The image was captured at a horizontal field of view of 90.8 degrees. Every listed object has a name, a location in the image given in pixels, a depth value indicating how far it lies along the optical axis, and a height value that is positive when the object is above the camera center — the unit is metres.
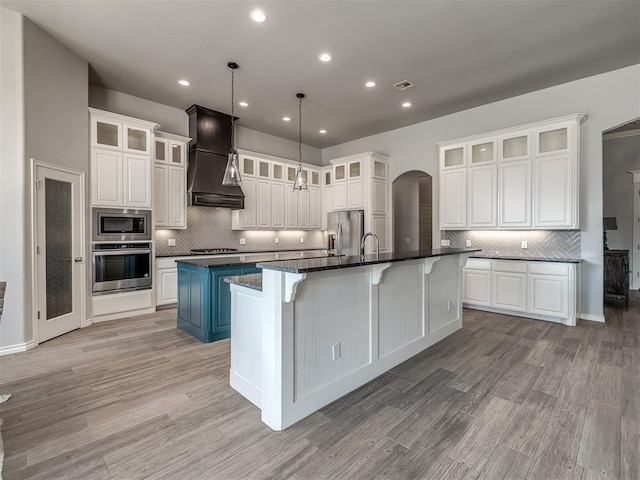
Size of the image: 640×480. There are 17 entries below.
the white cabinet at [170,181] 5.05 +0.96
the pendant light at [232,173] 3.42 +0.72
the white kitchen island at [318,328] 1.97 -0.66
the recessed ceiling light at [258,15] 3.02 +2.18
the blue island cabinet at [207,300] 3.49 -0.69
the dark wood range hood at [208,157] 5.36 +1.45
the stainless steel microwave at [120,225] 4.29 +0.21
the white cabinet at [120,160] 4.27 +1.13
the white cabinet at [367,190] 6.36 +1.04
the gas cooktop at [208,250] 5.39 -0.19
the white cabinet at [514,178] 4.29 +0.92
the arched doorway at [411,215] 7.99 +0.62
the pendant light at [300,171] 4.26 +0.92
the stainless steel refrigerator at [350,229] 6.53 +0.21
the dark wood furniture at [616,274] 5.27 -0.60
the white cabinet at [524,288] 4.23 -0.72
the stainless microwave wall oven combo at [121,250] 4.28 -0.14
